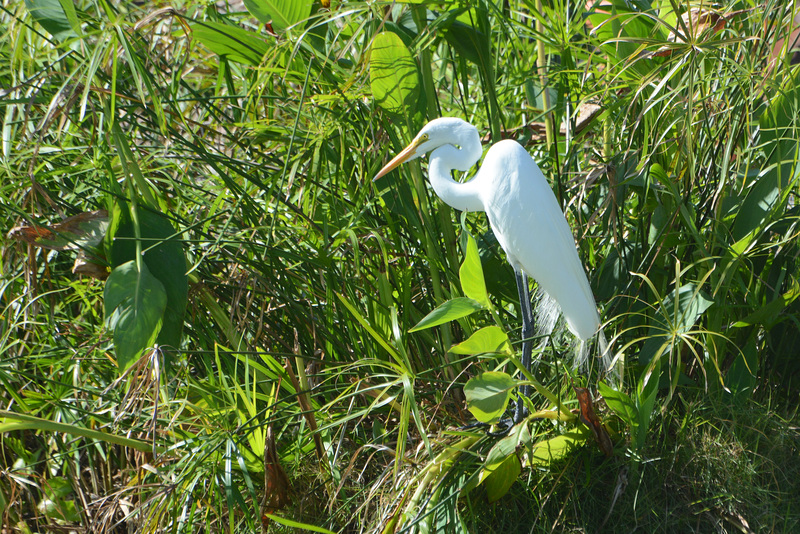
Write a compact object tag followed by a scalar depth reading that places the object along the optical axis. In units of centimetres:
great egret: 1280
